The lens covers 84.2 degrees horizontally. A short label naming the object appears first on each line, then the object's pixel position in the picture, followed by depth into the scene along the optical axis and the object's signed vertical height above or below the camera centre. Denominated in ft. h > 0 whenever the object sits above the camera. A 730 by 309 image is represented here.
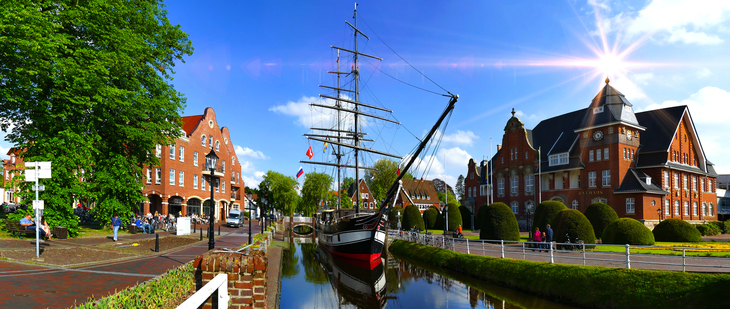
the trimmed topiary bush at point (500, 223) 88.99 -10.06
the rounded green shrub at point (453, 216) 144.97 -13.57
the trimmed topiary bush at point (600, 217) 95.35 -9.19
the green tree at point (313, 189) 227.77 -6.20
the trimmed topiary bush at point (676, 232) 98.27 -13.23
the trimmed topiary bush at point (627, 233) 80.37 -11.11
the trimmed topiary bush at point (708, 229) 137.90 -17.68
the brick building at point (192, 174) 141.69 +1.81
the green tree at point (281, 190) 238.27 -6.96
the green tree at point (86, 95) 61.98 +14.59
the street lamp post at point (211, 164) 49.16 +1.73
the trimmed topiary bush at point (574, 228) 76.48 -9.49
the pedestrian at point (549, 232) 74.93 -10.18
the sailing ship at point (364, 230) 78.31 -11.81
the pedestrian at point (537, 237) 80.41 -11.69
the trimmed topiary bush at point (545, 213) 95.30 -8.26
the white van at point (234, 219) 153.07 -15.60
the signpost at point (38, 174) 51.93 +0.57
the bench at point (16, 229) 63.57 -8.03
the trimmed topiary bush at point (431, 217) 173.37 -16.81
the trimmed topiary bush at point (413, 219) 140.45 -14.51
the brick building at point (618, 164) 144.36 +5.49
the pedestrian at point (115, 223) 73.47 -8.18
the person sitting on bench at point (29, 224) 63.21 -7.21
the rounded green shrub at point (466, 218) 171.50 -16.91
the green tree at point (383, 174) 272.72 +2.85
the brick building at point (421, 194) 299.17 -12.13
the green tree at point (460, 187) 444.96 -9.74
